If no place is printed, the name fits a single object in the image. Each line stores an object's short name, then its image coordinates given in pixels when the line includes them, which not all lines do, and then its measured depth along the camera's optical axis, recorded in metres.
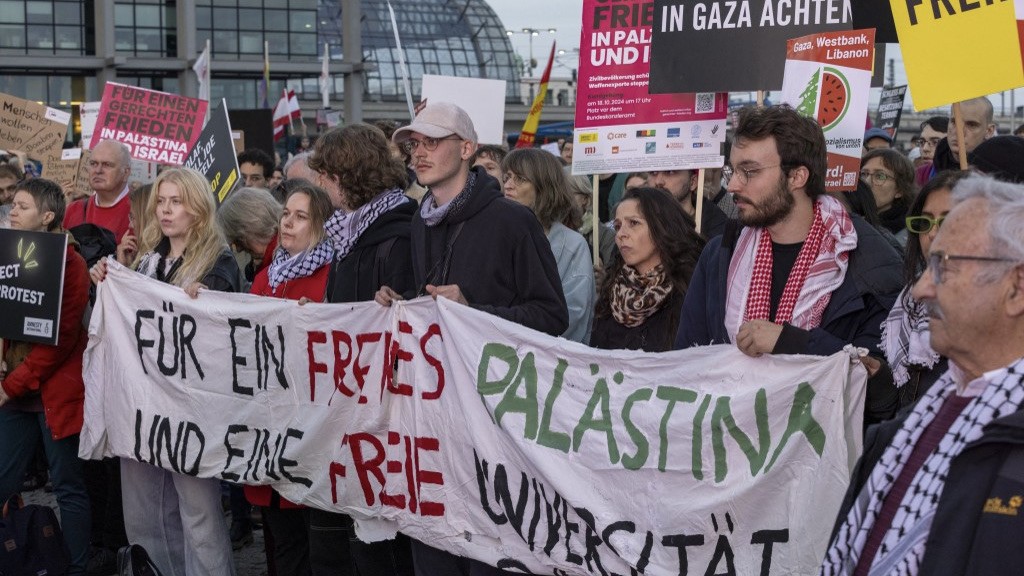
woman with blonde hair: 5.95
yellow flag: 11.63
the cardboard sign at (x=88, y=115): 14.43
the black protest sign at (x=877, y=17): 6.34
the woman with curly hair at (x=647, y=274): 5.14
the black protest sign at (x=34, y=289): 6.28
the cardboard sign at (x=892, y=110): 12.75
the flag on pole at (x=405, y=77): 10.53
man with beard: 3.84
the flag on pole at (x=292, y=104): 19.49
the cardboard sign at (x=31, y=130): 11.58
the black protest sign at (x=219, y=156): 8.65
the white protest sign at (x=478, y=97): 8.77
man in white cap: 4.87
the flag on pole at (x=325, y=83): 25.59
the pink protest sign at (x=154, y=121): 10.73
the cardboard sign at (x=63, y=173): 11.48
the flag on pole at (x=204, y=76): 14.55
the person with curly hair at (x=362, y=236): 5.37
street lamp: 69.24
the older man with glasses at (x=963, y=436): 2.22
